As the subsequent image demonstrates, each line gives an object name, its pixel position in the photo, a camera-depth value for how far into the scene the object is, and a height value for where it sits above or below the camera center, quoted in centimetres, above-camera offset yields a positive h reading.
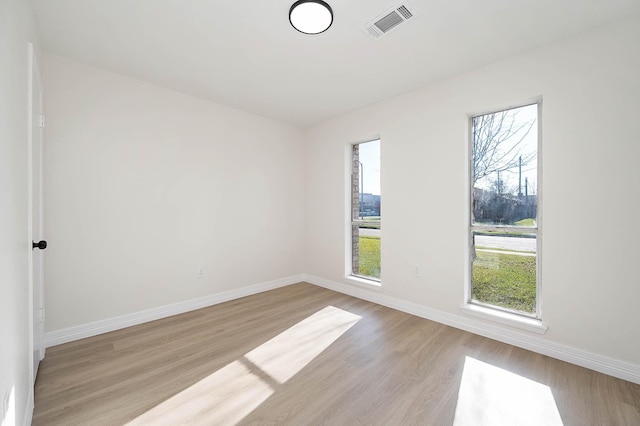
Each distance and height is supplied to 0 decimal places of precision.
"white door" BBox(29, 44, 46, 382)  184 +5
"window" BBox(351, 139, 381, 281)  398 +1
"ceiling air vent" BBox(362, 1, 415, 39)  202 +149
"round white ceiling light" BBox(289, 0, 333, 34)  192 +143
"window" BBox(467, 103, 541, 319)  263 -1
